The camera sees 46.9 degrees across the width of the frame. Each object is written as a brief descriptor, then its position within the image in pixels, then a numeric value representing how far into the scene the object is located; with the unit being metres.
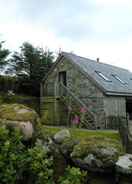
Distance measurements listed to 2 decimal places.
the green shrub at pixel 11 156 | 2.15
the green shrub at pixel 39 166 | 2.25
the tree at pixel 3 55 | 11.35
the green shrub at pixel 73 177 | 2.22
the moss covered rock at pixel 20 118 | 3.25
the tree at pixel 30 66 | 12.83
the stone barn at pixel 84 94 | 9.65
